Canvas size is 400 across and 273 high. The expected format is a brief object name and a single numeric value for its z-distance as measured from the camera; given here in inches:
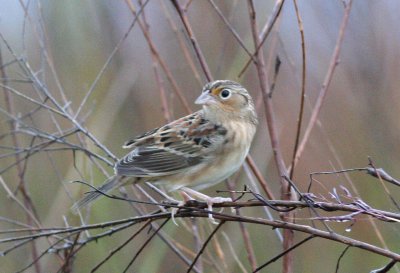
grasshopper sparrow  242.8
